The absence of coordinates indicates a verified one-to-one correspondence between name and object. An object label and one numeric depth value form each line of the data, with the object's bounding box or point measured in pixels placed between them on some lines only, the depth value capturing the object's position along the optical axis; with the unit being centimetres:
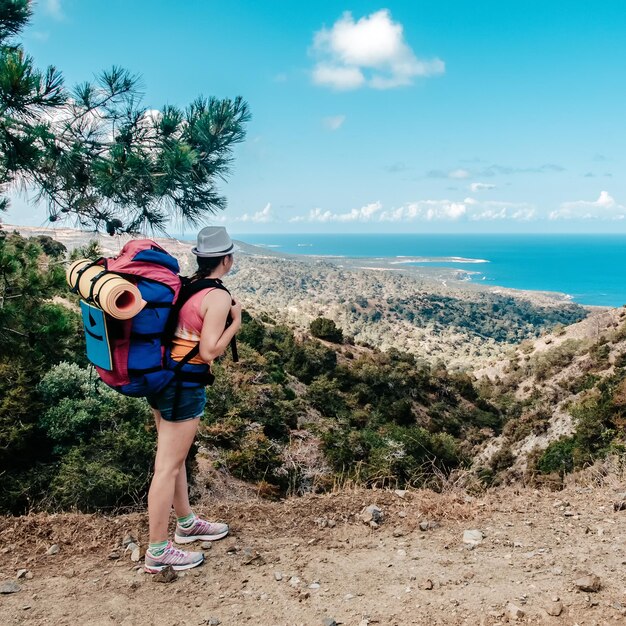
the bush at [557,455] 1339
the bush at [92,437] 654
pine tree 337
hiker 252
